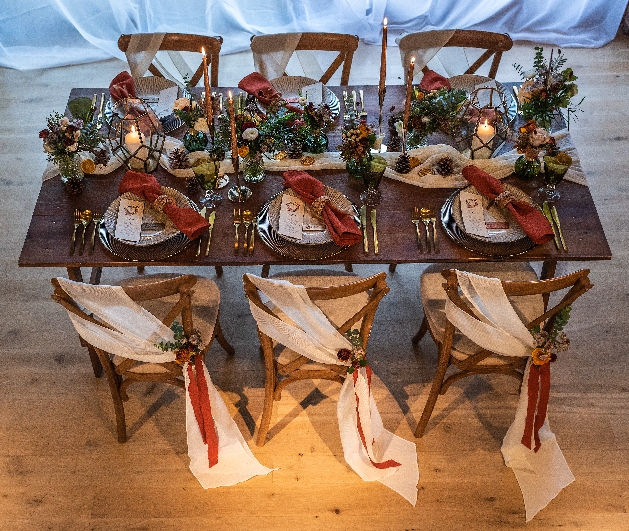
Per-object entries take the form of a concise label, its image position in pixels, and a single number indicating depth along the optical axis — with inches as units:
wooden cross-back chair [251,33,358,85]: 126.7
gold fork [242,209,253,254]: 97.0
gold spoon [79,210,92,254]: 96.6
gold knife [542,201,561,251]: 93.8
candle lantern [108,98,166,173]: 103.0
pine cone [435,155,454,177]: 102.4
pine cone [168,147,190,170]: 103.7
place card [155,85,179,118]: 113.0
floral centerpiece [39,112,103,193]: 98.7
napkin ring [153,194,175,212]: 95.3
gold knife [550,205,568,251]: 93.6
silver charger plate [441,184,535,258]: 93.0
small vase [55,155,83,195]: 99.7
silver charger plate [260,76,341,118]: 121.4
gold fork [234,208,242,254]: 94.9
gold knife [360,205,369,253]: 94.0
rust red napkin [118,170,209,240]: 93.6
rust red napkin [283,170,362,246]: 92.5
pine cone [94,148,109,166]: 104.7
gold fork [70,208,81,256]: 93.9
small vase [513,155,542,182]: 101.8
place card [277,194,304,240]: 94.3
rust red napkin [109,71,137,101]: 110.8
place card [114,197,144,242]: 94.1
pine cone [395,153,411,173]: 103.1
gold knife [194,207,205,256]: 93.6
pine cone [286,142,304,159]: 106.1
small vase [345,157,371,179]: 99.0
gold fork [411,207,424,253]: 93.9
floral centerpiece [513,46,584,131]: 102.1
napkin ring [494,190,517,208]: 95.4
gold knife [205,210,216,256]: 94.1
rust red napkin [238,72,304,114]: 111.4
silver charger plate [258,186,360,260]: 92.8
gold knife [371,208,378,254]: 93.8
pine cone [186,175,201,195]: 101.3
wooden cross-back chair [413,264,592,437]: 94.3
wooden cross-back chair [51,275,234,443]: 80.9
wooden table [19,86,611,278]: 92.7
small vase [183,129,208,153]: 105.9
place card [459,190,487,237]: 95.0
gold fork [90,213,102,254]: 95.5
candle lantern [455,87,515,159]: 103.5
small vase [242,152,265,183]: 100.7
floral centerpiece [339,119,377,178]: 97.0
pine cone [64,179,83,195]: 100.9
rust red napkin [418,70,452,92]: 112.2
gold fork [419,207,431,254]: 97.3
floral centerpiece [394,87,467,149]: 104.5
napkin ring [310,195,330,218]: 95.0
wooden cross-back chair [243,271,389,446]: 91.4
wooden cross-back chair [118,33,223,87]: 127.6
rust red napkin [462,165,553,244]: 92.2
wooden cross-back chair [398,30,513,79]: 127.2
